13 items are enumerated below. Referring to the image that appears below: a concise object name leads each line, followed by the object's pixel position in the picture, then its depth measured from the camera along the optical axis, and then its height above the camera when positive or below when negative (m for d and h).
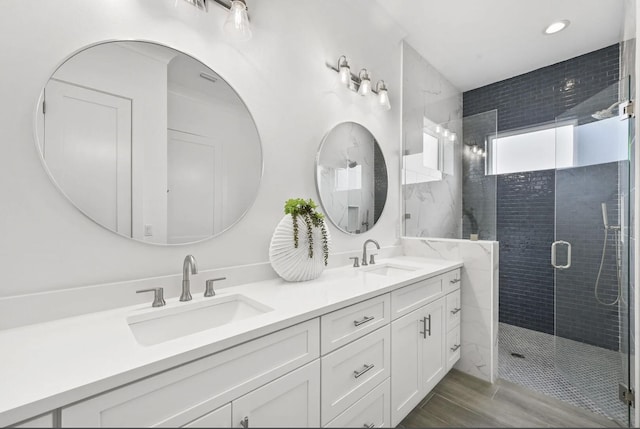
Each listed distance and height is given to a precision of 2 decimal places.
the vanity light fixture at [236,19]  1.29 +0.93
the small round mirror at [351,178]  1.88 +0.28
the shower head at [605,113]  1.69 +0.67
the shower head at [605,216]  1.78 +0.00
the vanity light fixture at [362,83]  1.93 +1.00
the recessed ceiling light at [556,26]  2.33 +1.64
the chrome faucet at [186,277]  1.11 -0.26
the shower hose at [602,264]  1.67 -0.31
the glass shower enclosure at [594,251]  1.61 -0.23
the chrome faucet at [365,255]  1.99 -0.29
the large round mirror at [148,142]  0.97 +0.29
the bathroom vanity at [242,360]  0.59 -0.41
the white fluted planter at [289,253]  1.42 -0.20
